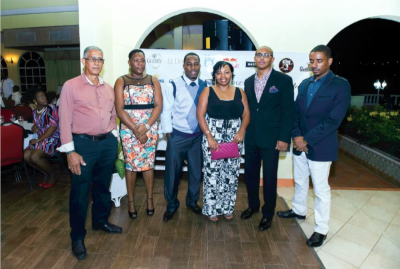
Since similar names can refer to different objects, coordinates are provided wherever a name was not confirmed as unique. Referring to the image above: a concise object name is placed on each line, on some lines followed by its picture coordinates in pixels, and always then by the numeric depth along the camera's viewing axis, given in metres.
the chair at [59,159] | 4.26
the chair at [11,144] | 3.51
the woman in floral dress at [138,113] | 2.82
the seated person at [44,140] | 3.93
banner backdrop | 3.88
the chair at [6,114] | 4.94
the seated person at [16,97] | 7.96
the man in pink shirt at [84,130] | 2.30
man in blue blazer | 2.52
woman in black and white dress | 2.80
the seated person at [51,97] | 5.11
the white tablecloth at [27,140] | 4.17
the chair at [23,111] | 5.53
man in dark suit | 2.76
